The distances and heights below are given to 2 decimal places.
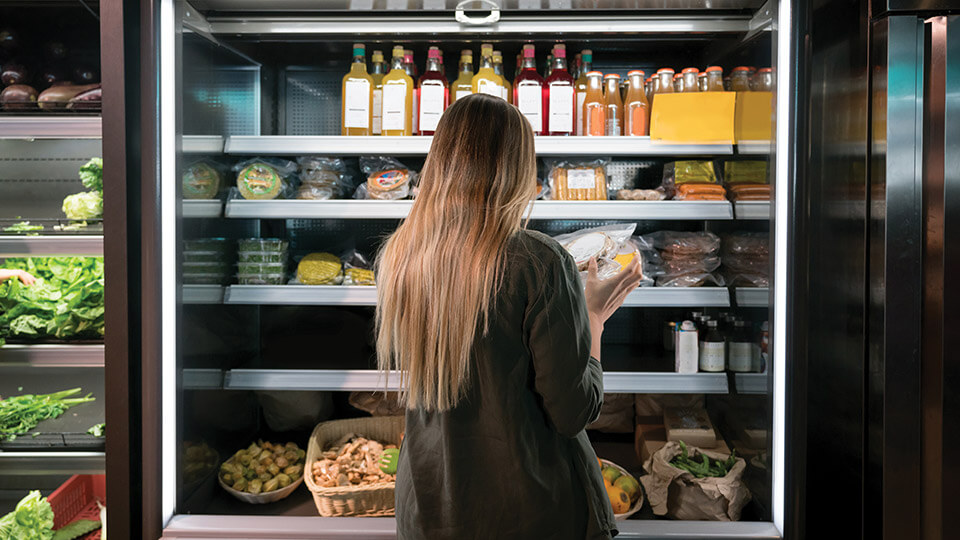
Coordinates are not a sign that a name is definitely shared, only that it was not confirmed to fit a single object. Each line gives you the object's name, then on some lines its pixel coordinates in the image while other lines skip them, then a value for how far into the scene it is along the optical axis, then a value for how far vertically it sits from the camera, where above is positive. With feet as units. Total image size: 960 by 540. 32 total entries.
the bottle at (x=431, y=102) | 6.81 +1.65
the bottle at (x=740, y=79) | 6.52 +1.83
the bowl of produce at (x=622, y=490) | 6.53 -2.53
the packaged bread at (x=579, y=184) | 7.06 +0.78
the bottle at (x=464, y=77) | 7.06 +2.03
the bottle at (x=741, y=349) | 6.61 -1.04
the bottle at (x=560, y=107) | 6.76 +1.58
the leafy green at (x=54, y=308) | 6.55 -0.57
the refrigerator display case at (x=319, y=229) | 5.83 +0.28
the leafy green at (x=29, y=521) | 6.32 -2.73
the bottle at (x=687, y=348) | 6.86 -1.06
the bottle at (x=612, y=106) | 7.09 +1.67
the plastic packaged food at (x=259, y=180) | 7.08 +0.85
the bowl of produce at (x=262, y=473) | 6.86 -2.51
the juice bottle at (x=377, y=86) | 7.11 +1.94
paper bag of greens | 6.50 -2.47
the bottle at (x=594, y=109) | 7.02 +1.62
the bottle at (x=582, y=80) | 7.09 +2.00
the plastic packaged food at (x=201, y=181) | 6.20 +0.76
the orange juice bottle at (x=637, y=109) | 7.04 +1.63
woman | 3.90 -0.61
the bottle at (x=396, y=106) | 6.81 +1.62
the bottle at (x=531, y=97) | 6.74 +1.69
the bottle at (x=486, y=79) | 6.87 +1.93
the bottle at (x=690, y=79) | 6.81 +1.89
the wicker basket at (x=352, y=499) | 6.44 -2.56
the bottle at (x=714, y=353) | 6.87 -1.11
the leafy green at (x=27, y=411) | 6.69 -1.73
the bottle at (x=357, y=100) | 6.91 +1.71
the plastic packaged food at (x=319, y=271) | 7.37 -0.21
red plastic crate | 6.91 -2.84
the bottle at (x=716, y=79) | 6.76 +1.88
